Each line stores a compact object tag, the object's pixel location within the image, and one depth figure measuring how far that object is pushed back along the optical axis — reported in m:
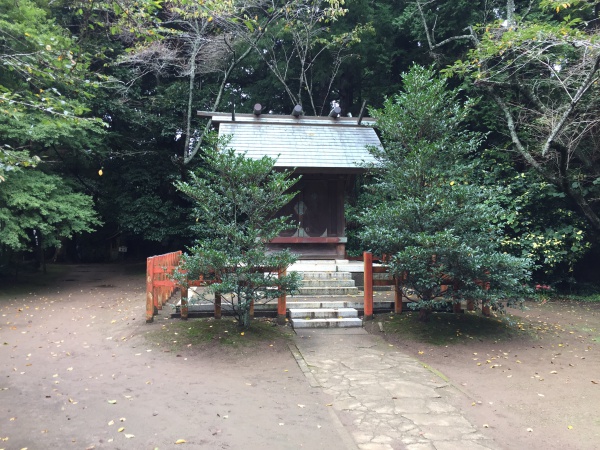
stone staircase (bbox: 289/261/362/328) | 8.06
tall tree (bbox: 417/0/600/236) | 9.14
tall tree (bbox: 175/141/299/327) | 6.93
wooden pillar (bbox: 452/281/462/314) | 7.41
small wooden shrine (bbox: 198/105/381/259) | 12.02
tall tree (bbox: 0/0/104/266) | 11.59
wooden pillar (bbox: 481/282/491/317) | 8.56
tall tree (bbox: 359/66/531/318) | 7.12
